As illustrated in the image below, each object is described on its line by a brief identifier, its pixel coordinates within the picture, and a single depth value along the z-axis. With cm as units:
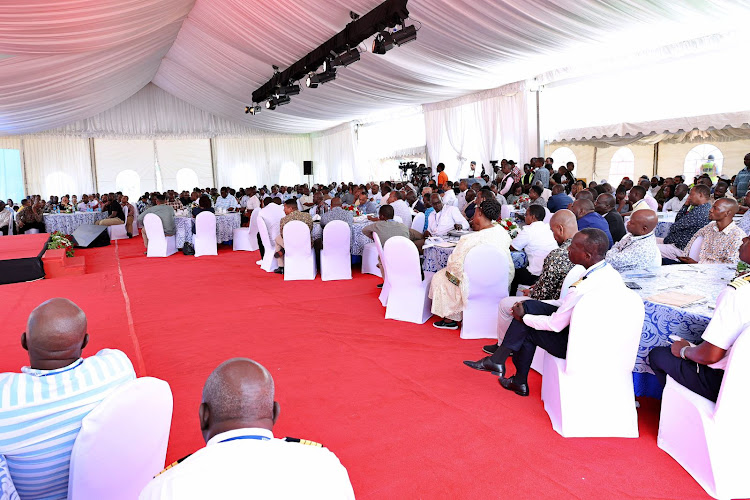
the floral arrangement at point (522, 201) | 925
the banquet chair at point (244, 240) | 1141
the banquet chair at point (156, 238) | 1074
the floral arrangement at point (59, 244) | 976
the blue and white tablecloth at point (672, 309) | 292
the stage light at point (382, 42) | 846
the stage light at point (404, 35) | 813
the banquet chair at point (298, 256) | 780
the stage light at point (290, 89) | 1366
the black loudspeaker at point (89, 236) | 1241
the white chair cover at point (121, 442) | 176
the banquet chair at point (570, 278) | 367
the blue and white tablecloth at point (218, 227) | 1120
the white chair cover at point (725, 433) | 242
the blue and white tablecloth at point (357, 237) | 827
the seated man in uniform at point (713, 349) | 239
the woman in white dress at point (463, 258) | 477
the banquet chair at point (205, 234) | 1067
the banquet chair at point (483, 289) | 468
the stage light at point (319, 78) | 1126
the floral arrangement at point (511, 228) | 597
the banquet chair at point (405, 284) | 541
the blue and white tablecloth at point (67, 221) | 1312
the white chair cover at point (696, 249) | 491
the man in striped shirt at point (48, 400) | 176
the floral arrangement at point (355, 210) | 948
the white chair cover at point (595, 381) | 301
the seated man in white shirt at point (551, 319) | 304
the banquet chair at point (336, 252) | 770
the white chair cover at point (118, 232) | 1400
